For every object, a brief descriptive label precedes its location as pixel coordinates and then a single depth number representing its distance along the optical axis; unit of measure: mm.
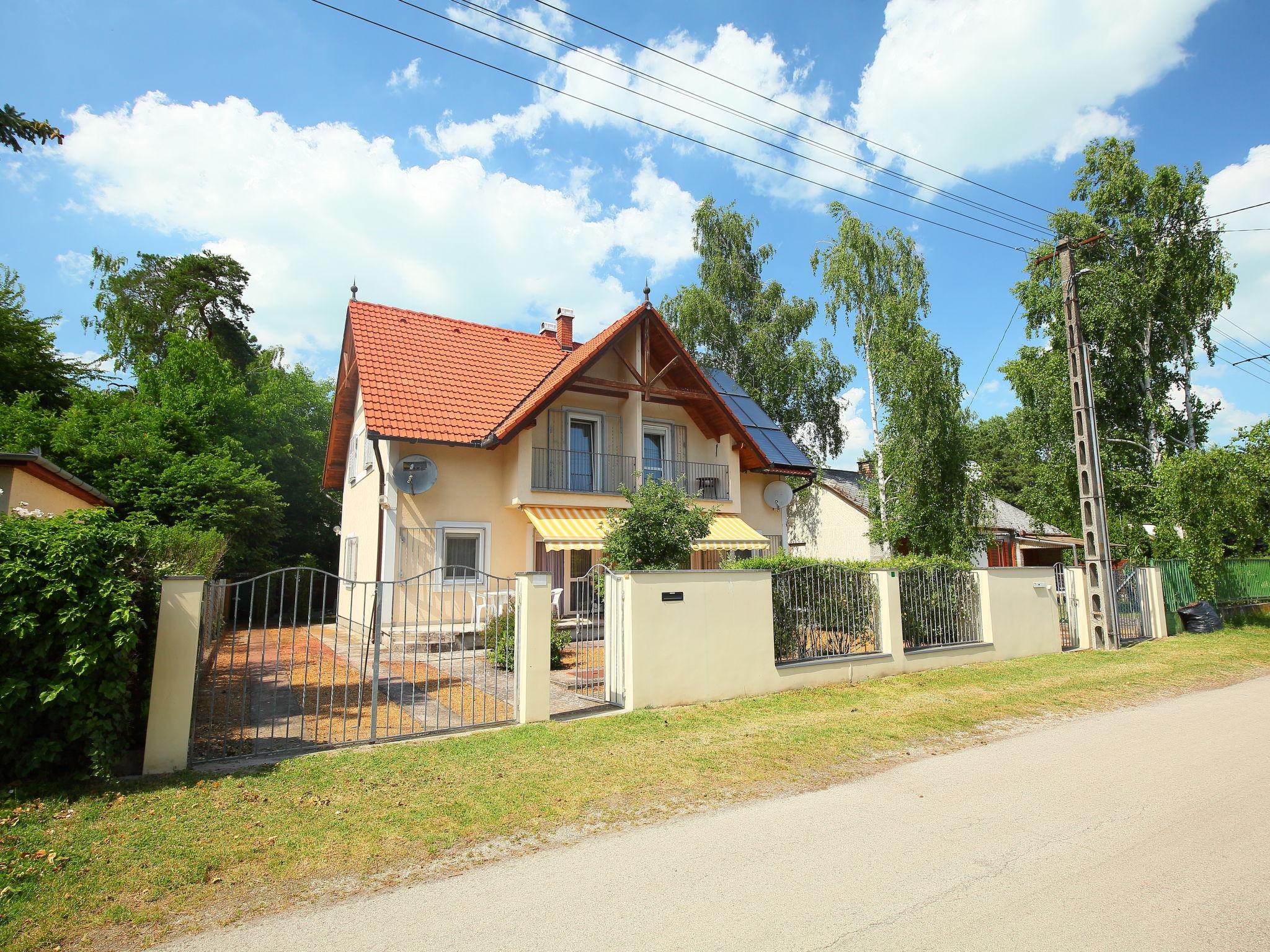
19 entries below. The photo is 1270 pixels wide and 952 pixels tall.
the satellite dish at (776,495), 23297
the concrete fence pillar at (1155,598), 18422
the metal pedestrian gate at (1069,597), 16953
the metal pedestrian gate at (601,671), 9750
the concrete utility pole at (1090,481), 16594
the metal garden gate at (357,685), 7805
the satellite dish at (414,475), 16578
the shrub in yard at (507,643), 12385
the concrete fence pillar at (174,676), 6523
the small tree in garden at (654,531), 11602
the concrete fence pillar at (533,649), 8641
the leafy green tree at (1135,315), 25516
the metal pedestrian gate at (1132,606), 17906
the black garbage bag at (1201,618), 19062
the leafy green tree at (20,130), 7543
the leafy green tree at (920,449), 23891
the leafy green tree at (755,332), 34250
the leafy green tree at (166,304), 35094
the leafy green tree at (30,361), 25844
